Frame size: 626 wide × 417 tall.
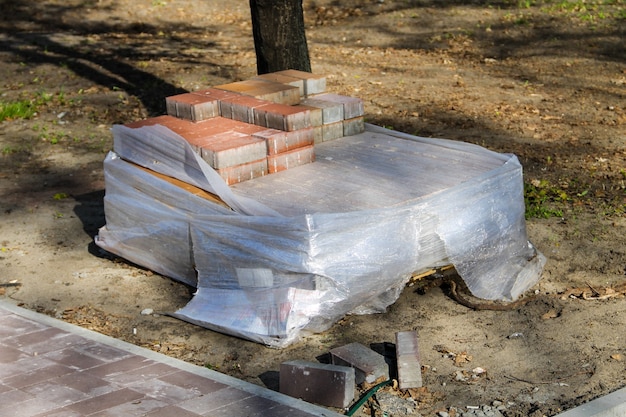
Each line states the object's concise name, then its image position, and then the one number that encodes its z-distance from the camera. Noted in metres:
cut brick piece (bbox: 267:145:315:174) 6.36
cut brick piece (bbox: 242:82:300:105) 6.83
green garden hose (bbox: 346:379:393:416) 4.77
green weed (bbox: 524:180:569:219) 7.50
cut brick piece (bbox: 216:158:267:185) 6.12
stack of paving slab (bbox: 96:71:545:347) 5.50
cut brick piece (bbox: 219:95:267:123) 6.62
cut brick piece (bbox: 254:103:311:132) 6.35
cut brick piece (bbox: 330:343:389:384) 5.02
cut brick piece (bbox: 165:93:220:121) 6.71
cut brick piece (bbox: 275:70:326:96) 7.24
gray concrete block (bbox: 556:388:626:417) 4.61
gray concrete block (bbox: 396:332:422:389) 4.98
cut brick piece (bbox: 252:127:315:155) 6.30
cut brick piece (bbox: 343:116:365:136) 7.13
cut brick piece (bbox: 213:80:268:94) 7.01
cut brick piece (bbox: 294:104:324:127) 6.82
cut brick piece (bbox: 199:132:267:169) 6.05
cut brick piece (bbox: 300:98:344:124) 6.92
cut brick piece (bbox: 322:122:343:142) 6.98
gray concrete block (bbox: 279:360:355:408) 4.80
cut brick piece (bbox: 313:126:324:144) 6.92
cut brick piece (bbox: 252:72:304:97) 7.20
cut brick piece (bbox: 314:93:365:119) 7.05
